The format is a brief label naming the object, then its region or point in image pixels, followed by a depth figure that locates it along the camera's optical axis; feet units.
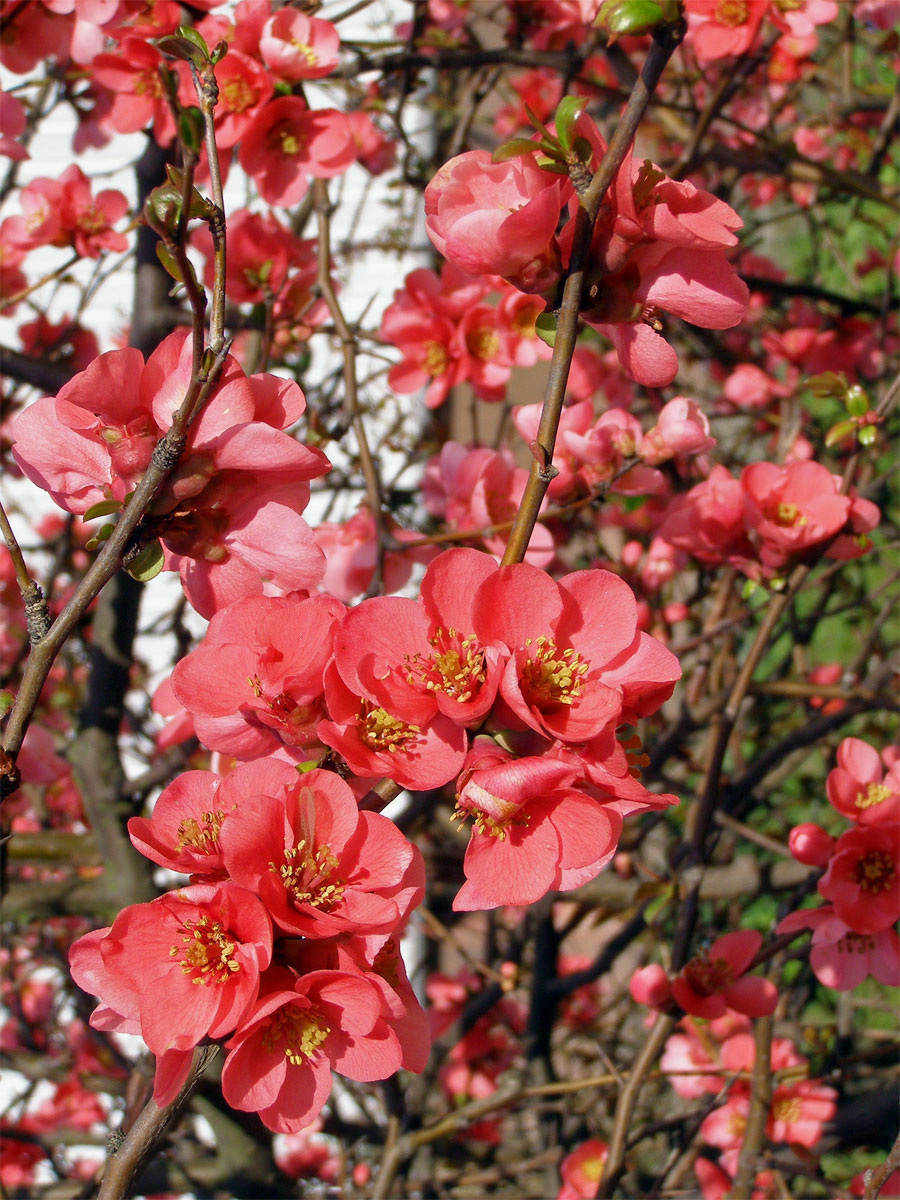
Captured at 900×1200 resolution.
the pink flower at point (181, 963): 1.77
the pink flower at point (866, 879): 2.17
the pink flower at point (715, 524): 2.39
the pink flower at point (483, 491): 2.50
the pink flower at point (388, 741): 1.80
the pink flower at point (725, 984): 2.28
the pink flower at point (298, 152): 2.56
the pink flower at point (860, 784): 2.22
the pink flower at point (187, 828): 1.82
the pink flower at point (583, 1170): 2.82
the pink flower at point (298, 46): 2.37
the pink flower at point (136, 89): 2.55
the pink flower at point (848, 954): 2.23
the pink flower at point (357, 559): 2.58
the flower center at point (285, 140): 2.58
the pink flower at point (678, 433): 2.30
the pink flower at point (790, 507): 2.33
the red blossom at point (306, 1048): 1.78
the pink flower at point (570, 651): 1.79
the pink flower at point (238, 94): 2.37
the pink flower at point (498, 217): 1.85
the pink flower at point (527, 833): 1.77
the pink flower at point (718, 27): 2.80
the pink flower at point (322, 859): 1.78
